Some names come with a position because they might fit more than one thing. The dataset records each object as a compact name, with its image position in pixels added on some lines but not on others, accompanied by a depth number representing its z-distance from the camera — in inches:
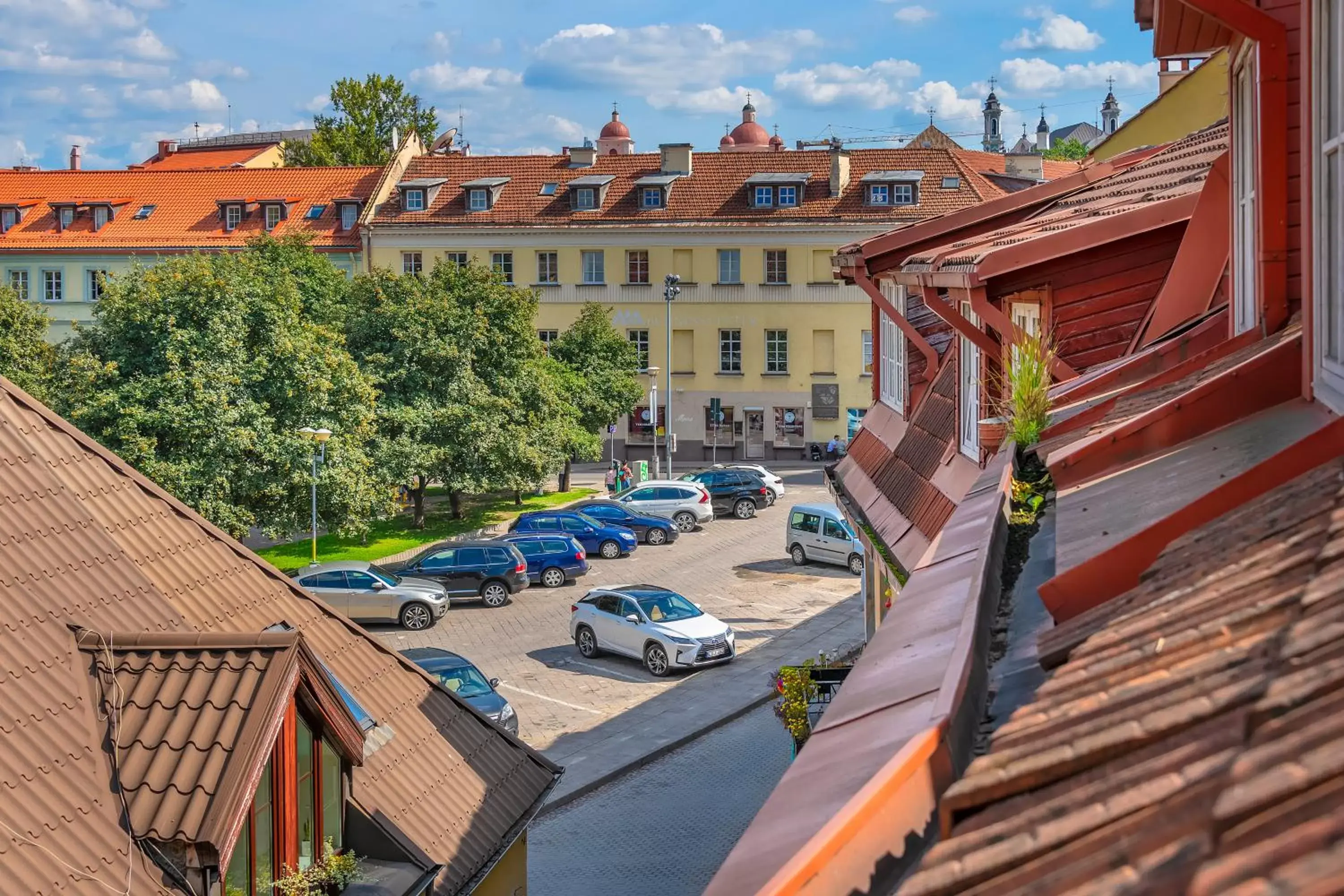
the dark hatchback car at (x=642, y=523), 1715.1
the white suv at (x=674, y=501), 1811.0
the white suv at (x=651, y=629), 1138.7
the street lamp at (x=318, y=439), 1241.4
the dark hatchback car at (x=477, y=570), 1395.2
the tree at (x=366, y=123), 3174.2
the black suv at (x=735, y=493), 1930.4
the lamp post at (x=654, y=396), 2064.5
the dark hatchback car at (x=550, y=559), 1477.6
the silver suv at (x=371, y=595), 1293.1
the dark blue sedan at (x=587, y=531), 1632.6
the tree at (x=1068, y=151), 4744.1
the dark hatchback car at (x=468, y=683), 933.8
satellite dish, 3154.5
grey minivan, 1562.5
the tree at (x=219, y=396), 1315.2
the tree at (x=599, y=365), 2118.6
